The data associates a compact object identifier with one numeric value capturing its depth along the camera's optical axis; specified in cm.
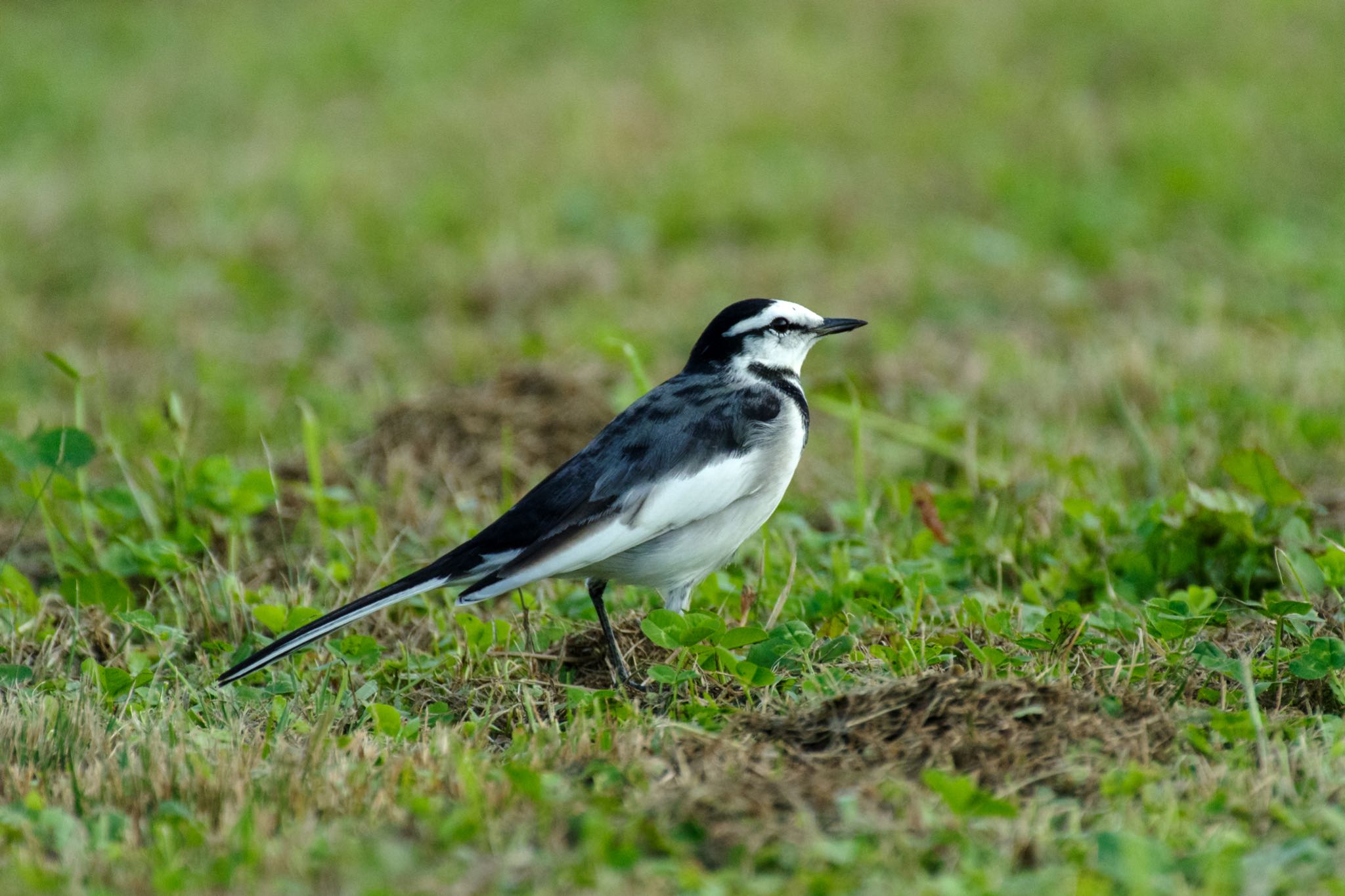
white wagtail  851
